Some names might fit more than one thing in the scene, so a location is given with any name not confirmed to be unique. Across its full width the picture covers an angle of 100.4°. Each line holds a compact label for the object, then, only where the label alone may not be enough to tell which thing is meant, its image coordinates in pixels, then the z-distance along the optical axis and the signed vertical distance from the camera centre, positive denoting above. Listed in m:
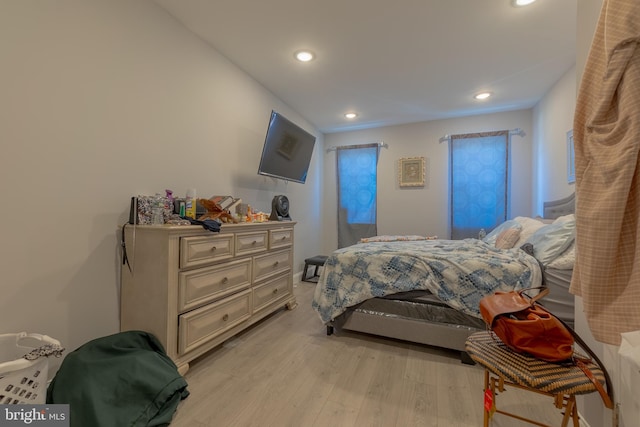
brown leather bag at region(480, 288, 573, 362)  1.05 -0.46
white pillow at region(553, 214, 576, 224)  1.96 -0.01
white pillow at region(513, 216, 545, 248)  2.40 -0.10
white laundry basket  1.03 -0.65
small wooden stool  0.93 -0.58
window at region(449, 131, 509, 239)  3.80 +0.51
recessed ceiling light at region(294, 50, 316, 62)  2.46 +1.51
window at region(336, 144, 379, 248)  4.58 +0.41
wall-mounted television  2.79 +0.74
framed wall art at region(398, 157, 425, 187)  4.28 +0.72
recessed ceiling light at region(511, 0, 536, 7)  1.83 +1.48
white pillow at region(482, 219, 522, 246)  2.69 -0.15
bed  1.81 -0.49
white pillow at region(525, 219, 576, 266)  1.83 -0.16
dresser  1.59 -0.47
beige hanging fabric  0.76 +0.10
